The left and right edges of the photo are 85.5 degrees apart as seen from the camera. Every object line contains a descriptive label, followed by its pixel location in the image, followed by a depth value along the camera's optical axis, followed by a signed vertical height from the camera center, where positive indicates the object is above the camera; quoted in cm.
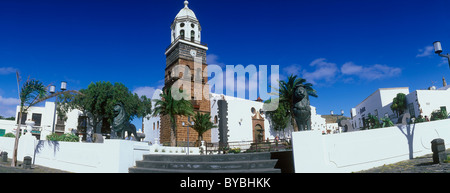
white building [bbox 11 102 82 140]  3212 +204
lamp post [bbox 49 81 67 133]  1661 +318
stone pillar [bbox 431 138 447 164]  743 -65
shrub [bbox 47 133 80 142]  1232 -24
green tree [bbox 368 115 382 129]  2577 +110
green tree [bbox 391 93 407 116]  2689 +281
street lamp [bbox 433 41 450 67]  968 +317
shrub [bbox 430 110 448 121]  2277 +131
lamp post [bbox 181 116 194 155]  2692 +98
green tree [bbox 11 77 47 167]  1154 +196
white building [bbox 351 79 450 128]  2467 +310
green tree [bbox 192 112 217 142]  2499 +87
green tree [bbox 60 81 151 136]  2798 +361
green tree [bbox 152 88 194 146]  2256 +228
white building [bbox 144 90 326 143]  2914 +116
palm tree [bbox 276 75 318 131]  2545 +455
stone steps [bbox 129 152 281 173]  720 -100
